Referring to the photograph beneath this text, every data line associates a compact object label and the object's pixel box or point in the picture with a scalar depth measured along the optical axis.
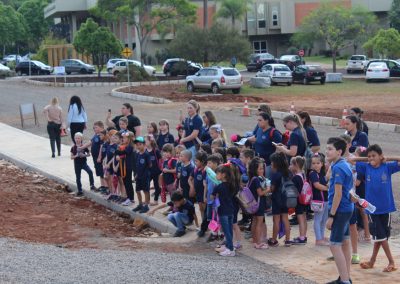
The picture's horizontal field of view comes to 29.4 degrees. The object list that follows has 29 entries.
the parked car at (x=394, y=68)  51.12
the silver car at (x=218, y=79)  41.34
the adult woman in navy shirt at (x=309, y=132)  11.63
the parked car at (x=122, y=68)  57.00
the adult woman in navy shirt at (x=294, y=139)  11.22
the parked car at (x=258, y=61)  67.44
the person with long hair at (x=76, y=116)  18.78
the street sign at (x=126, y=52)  45.13
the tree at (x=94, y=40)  55.38
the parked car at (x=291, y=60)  63.56
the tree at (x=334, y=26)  62.88
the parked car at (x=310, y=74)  48.56
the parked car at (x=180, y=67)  57.38
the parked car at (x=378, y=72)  48.31
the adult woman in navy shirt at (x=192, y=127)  13.60
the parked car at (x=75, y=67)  63.22
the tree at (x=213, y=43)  50.94
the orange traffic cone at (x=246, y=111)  30.34
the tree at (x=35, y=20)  101.44
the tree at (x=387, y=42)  57.00
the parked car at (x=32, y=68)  63.11
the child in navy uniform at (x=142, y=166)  12.82
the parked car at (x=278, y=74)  48.06
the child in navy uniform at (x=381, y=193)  8.88
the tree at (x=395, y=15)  80.50
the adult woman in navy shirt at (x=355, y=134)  10.69
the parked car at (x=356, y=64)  59.88
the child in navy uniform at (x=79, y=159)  15.14
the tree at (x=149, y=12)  59.09
